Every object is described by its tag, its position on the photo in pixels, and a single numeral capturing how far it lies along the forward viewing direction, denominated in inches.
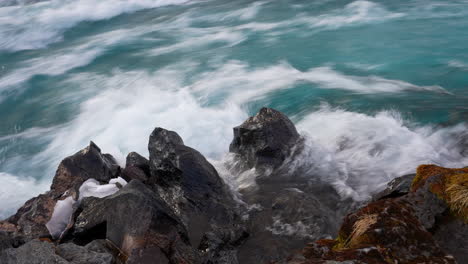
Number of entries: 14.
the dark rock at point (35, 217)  328.3
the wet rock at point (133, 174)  376.6
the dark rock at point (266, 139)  402.0
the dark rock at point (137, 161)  397.1
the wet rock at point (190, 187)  326.0
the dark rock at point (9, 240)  291.0
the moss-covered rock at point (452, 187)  203.9
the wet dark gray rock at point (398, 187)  274.0
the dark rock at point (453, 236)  194.4
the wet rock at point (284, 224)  291.6
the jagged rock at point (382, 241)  172.1
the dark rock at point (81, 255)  236.7
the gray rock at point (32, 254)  227.9
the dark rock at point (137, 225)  260.2
